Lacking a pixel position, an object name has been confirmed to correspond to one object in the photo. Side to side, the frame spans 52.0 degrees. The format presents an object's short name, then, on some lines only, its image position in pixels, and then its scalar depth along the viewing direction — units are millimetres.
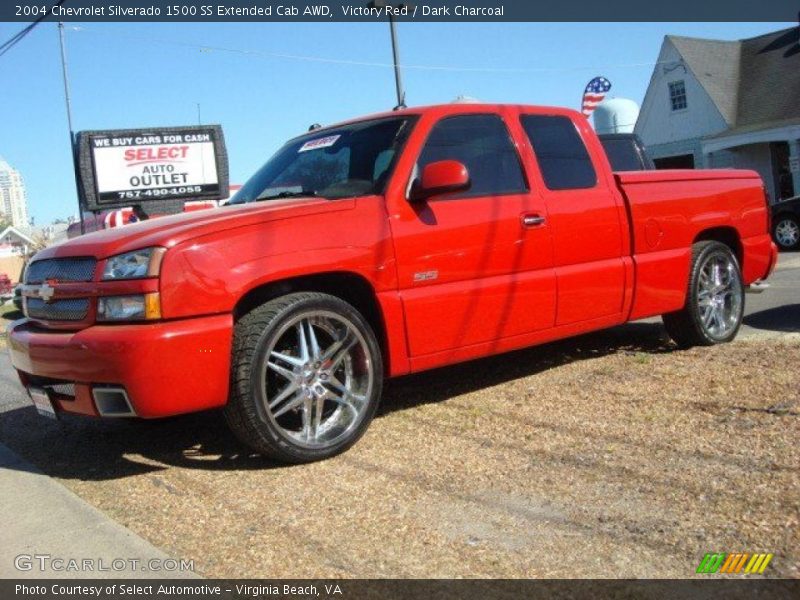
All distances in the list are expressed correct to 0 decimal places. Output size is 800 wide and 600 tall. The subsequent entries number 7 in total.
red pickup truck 3775
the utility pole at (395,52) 17734
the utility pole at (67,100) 24175
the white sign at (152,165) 22688
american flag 23578
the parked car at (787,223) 16734
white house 24438
